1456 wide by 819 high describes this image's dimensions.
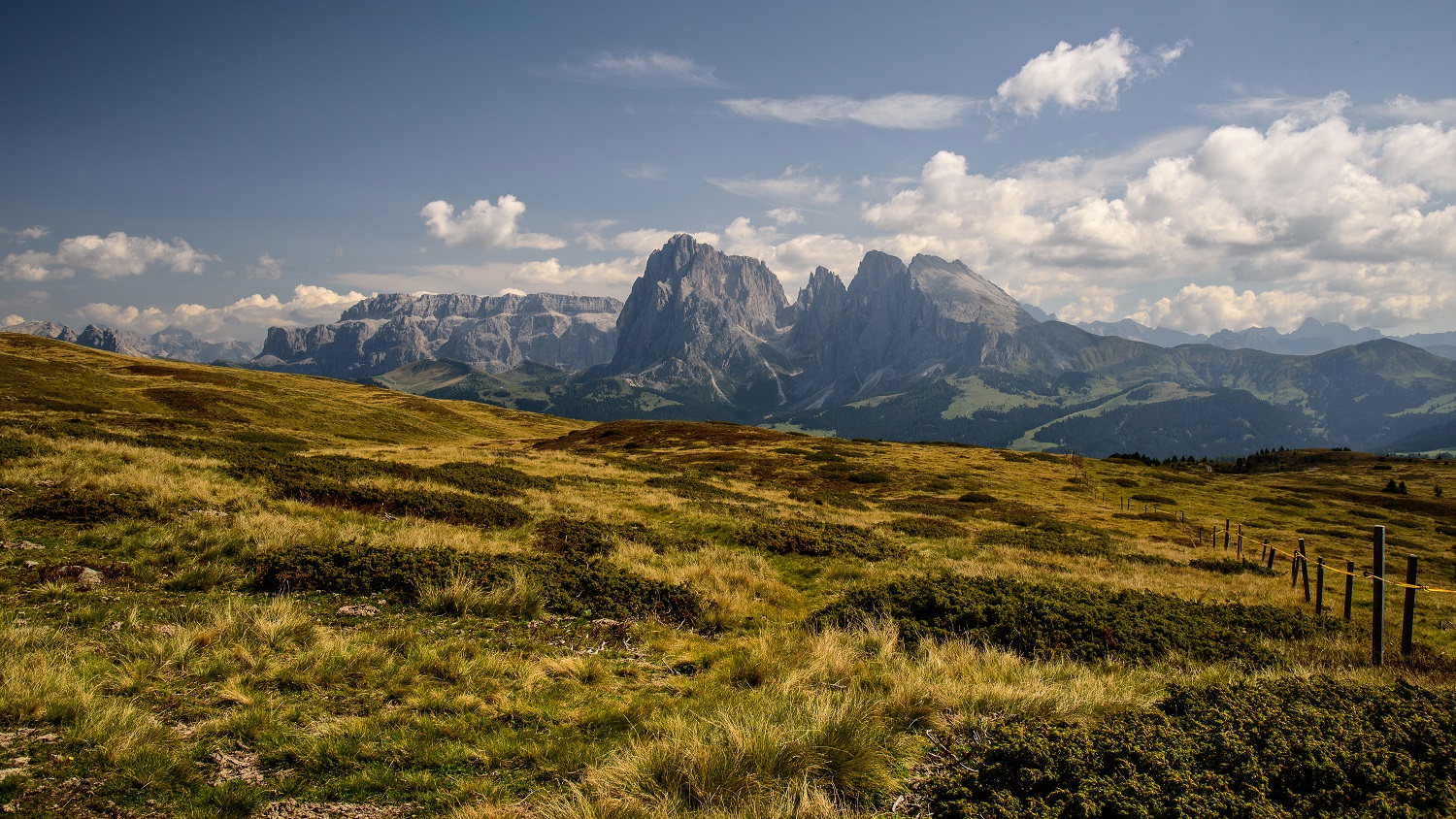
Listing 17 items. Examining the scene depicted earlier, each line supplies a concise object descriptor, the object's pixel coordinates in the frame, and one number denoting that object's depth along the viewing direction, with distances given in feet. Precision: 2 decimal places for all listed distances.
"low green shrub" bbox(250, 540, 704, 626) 38.34
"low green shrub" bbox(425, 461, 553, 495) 82.74
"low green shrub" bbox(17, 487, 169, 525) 43.60
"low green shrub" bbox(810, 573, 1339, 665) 37.93
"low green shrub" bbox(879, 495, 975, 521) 121.49
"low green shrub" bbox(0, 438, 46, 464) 57.82
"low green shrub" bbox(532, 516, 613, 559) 55.24
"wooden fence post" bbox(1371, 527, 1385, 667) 37.65
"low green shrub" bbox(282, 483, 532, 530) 61.98
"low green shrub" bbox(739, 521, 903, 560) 66.03
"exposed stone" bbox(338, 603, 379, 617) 34.98
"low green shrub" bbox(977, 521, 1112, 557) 89.81
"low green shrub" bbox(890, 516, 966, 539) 92.02
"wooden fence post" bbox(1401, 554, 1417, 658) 38.40
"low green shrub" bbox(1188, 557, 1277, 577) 84.69
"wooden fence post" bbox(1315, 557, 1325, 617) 55.66
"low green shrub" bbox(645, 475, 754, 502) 101.50
